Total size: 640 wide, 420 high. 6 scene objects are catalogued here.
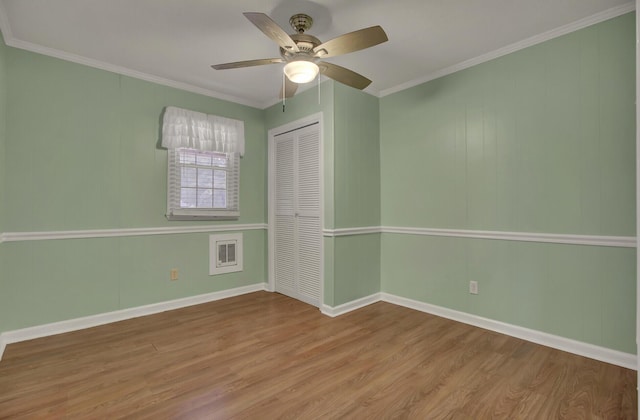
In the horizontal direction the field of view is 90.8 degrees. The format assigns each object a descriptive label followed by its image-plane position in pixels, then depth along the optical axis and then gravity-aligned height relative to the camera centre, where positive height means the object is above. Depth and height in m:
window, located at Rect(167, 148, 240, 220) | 3.31 +0.35
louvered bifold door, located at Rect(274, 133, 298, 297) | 3.74 -0.03
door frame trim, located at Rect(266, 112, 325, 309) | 3.99 +0.11
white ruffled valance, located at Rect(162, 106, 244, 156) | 3.22 +0.91
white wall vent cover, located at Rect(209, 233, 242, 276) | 3.65 -0.45
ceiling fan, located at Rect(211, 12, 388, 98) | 1.81 +1.05
